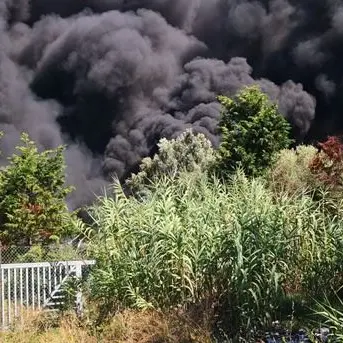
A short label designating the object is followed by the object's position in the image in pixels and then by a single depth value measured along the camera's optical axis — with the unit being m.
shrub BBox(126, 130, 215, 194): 22.44
